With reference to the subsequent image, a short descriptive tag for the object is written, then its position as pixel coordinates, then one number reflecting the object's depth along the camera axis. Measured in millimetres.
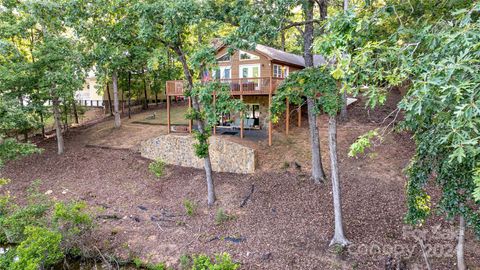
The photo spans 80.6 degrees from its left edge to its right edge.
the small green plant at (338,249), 7139
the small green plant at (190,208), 9941
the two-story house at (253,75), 14211
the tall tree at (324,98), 7352
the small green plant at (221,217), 9320
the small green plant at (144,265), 7728
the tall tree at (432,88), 3115
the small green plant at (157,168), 12406
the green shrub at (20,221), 8562
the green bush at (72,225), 8227
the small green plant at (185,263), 7504
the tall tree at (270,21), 8461
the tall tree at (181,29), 8438
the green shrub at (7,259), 7328
